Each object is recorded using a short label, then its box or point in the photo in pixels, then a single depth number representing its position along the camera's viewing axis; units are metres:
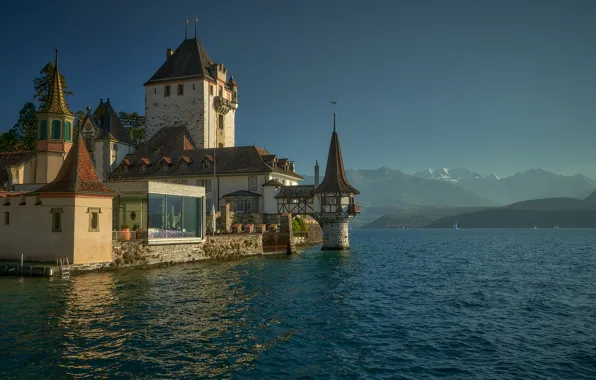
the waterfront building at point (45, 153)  39.41
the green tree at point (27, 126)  62.45
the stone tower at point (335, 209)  52.56
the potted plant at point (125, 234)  33.84
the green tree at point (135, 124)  82.19
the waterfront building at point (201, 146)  55.34
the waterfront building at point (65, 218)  29.31
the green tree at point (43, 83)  66.18
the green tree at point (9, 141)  60.52
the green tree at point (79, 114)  72.39
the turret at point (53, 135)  39.38
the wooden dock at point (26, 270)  27.23
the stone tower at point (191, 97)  66.31
